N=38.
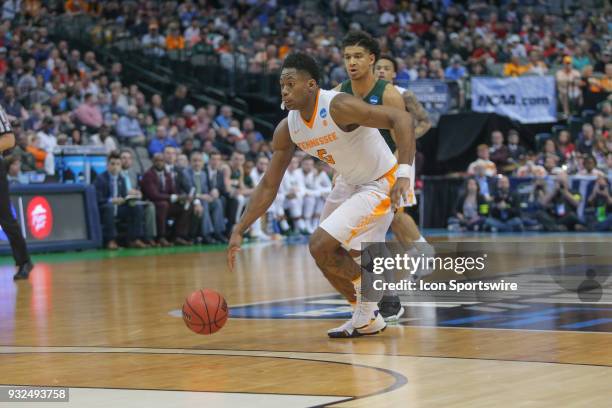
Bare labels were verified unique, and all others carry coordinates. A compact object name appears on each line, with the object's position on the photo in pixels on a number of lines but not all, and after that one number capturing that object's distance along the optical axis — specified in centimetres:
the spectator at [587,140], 2458
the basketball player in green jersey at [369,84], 841
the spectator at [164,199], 2023
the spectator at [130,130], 2275
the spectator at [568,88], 2664
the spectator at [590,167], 2352
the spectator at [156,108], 2448
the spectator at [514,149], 2504
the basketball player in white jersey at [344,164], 754
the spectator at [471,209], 2384
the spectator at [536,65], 2748
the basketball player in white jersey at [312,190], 2352
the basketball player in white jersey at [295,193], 2312
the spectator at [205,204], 2108
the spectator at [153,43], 2845
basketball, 743
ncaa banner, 2627
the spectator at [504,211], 2361
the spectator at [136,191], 1972
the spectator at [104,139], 2114
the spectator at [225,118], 2558
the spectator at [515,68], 2788
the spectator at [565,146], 2466
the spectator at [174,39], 2861
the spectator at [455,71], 2816
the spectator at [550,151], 2436
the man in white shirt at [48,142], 1933
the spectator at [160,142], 2200
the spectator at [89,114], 2212
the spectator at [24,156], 1906
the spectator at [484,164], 2408
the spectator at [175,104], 2669
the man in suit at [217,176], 2152
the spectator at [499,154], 2484
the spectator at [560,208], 2344
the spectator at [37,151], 1956
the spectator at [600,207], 2309
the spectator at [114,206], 1959
